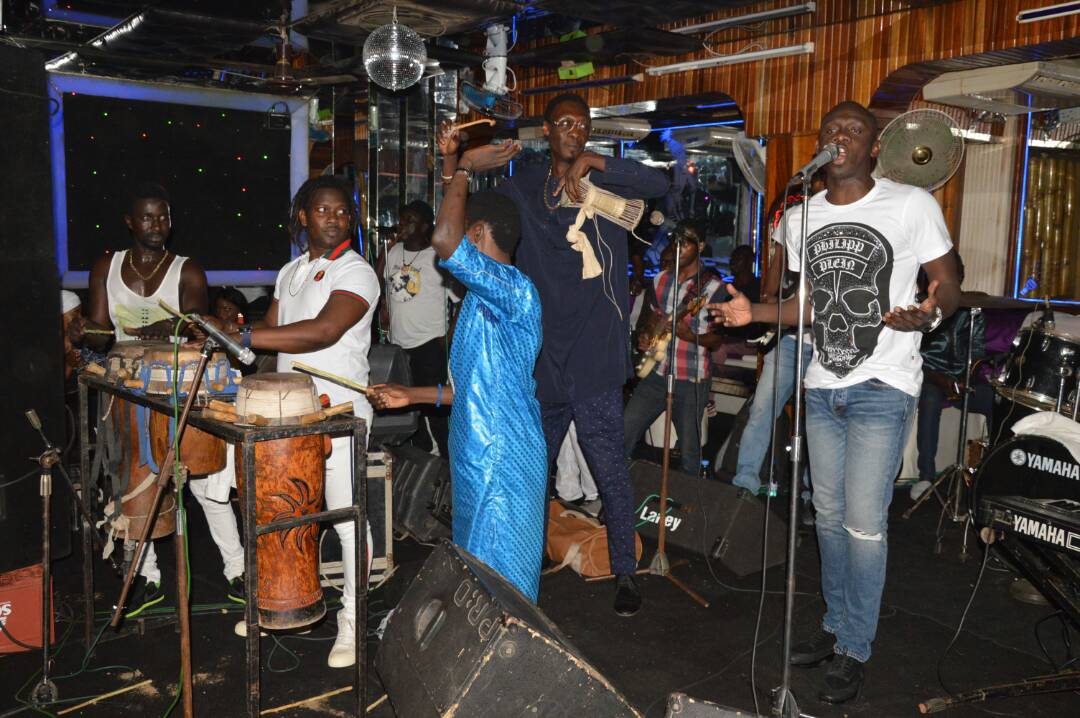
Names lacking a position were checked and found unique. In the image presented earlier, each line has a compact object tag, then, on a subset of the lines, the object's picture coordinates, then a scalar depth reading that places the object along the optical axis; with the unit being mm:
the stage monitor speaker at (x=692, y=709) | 2422
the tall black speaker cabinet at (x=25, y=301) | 3959
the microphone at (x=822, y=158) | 2819
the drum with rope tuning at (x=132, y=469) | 3939
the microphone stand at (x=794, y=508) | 2826
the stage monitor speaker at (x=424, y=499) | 5668
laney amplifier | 5141
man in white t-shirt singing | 3418
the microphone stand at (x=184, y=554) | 2857
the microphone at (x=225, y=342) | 2975
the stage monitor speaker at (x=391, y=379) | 5320
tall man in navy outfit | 4305
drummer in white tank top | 4660
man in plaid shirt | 6328
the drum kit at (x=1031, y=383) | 4121
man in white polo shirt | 3688
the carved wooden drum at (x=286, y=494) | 3150
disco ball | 6332
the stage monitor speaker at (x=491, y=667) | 2494
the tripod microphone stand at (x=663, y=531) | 5039
